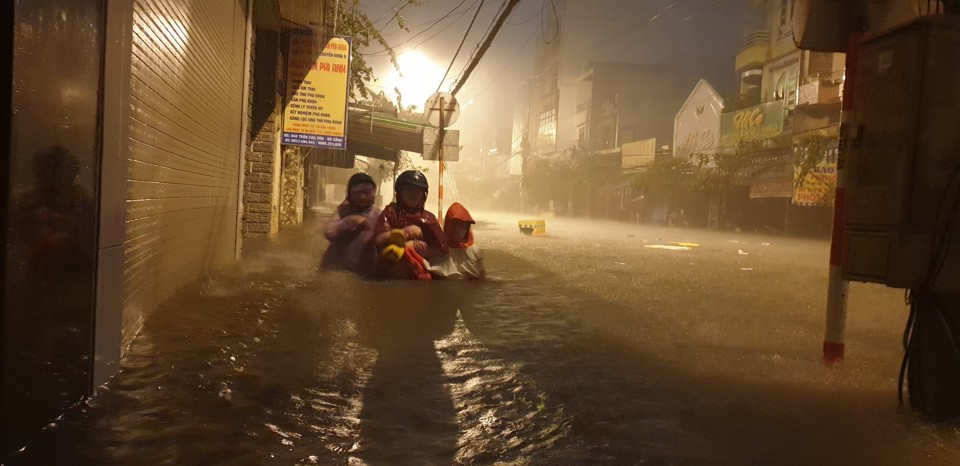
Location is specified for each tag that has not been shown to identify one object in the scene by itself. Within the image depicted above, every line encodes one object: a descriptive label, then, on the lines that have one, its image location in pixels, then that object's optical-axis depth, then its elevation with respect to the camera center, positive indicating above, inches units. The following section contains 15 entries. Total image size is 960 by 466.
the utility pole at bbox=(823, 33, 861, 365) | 143.5 -8.1
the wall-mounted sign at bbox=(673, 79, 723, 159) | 1291.8 +215.2
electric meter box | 104.2 +14.0
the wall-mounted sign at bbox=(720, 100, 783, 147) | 1040.8 +180.4
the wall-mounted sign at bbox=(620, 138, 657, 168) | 1419.8 +150.2
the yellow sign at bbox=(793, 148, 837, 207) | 896.3 +64.5
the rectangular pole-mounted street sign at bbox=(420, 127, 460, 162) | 540.7 +53.1
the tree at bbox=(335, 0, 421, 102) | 534.6 +147.2
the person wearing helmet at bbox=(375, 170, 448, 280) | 282.4 -13.5
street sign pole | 523.8 +7.9
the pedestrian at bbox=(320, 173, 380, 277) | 297.6 -12.9
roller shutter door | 150.2 +14.3
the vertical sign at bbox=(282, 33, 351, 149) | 442.3 +75.4
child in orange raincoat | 299.0 -22.2
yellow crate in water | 738.2 -19.4
